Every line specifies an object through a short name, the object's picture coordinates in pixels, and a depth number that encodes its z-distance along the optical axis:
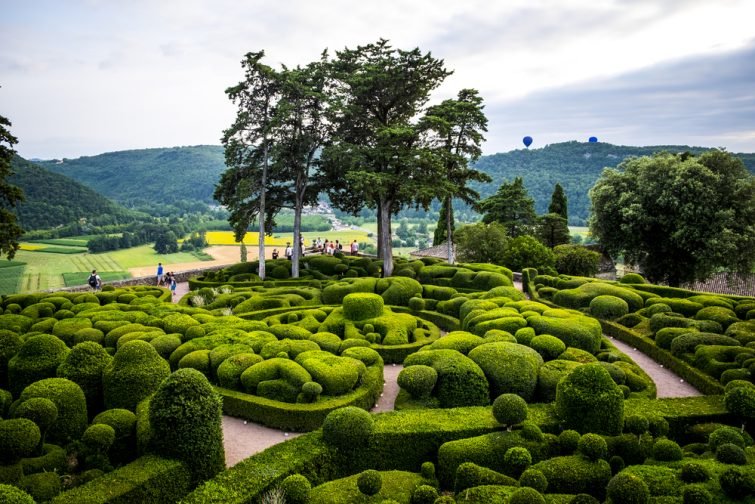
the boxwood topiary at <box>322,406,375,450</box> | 10.29
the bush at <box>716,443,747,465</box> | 8.98
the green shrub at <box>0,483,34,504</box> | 6.50
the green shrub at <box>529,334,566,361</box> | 14.91
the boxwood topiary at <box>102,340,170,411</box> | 11.30
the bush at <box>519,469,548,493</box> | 8.46
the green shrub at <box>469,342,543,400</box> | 12.98
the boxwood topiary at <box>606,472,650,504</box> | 7.73
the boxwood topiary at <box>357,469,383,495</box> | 8.64
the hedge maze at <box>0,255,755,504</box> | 8.75
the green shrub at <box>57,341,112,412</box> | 11.48
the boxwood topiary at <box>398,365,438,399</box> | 12.74
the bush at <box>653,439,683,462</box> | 9.56
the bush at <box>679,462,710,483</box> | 8.41
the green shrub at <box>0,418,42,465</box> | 8.52
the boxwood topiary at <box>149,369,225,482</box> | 9.19
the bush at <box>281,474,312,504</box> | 8.59
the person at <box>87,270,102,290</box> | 26.98
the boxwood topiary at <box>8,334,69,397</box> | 11.91
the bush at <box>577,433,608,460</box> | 9.45
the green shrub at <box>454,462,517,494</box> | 8.98
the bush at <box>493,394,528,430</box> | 10.59
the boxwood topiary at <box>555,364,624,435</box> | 10.34
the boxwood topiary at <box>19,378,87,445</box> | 10.17
